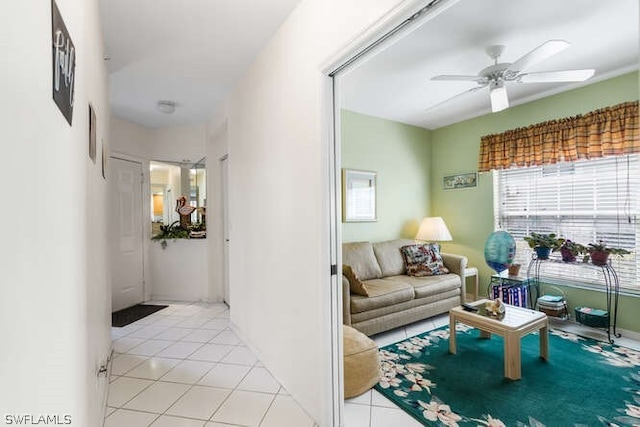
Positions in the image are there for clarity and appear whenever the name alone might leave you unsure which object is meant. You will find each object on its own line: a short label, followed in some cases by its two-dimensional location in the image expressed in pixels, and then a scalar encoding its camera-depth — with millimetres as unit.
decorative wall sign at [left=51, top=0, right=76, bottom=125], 784
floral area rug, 1782
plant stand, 2775
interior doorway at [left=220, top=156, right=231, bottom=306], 4207
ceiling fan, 2121
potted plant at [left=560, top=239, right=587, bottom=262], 2929
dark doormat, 3479
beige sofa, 2869
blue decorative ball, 3430
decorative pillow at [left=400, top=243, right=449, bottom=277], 3719
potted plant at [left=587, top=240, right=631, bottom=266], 2720
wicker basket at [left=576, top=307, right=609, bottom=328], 2861
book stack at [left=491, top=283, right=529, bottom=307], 3387
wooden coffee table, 2164
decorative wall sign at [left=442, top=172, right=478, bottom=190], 4242
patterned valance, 2723
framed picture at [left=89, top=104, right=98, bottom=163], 1442
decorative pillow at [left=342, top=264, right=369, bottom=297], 2895
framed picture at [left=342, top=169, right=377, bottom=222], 3965
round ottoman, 1992
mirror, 4434
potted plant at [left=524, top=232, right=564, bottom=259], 3135
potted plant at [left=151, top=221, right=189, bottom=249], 4324
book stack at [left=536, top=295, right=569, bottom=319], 3123
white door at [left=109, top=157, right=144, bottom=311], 3838
